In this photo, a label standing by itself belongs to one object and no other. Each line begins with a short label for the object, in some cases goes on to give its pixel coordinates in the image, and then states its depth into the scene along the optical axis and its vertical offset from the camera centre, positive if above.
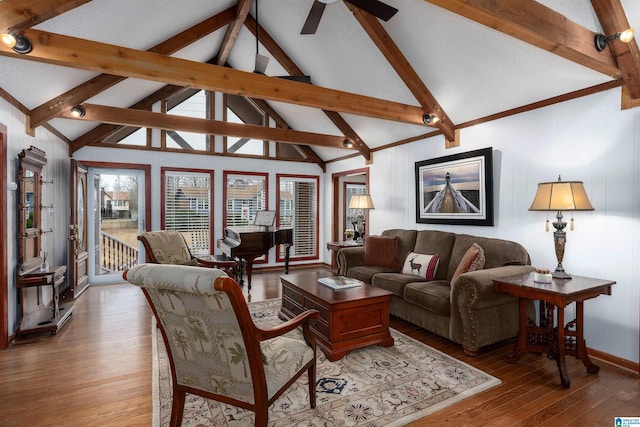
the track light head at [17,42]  2.20 +1.19
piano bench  4.14 -0.71
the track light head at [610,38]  2.41 +1.33
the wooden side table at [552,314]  2.45 -0.90
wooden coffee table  2.85 -1.00
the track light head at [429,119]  4.34 +1.23
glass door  5.66 -0.20
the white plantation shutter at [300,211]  7.33 -0.04
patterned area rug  2.04 -1.34
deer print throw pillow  3.96 -0.72
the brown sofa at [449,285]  2.89 -0.85
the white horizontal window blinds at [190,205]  6.23 +0.09
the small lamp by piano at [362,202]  5.77 +0.13
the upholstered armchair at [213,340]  1.46 -0.67
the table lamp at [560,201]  2.68 +0.07
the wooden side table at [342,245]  5.74 -0.64
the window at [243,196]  6.75 +0.29
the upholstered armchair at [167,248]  3.79 -0.48
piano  4.88 -0.54
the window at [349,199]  8.59 +0.29
